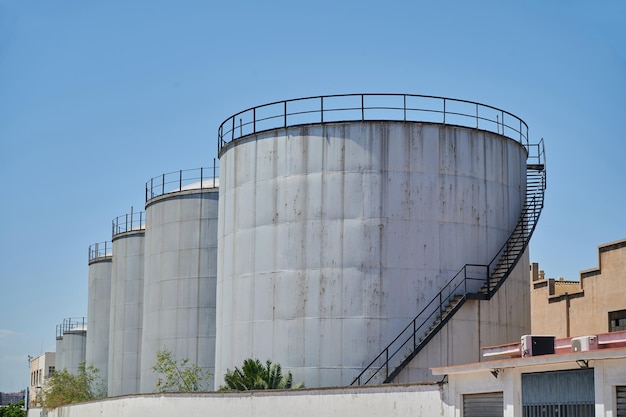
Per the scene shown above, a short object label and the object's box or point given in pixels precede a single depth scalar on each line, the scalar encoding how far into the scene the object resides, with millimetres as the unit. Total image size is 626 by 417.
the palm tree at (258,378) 36031
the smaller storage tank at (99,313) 69625
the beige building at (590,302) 47875
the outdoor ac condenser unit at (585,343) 22141
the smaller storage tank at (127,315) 60584
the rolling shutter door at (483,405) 25125
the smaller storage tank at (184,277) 51375
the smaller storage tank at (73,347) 83062
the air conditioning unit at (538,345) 23750
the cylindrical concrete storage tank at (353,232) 36438
